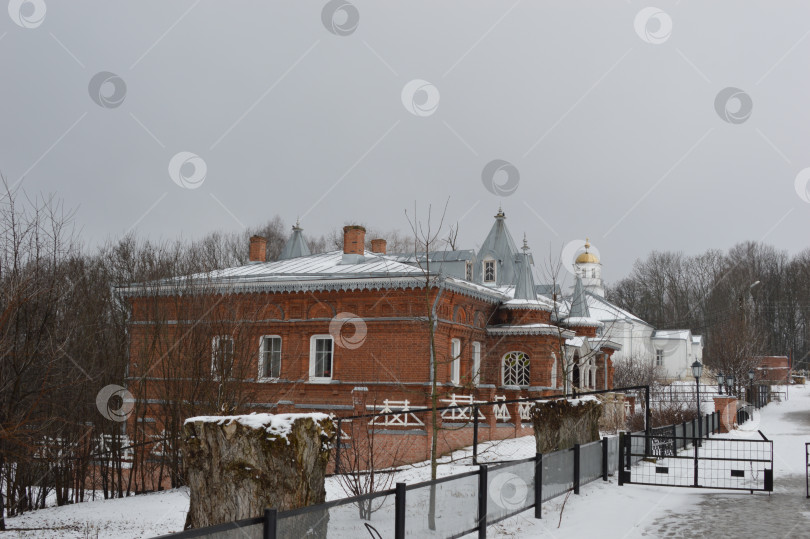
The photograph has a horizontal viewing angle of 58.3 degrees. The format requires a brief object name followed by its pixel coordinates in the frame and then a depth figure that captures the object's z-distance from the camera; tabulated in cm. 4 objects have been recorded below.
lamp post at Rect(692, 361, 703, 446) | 2531
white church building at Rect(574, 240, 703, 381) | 6075
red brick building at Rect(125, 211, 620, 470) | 2322
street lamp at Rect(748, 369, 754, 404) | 3696
